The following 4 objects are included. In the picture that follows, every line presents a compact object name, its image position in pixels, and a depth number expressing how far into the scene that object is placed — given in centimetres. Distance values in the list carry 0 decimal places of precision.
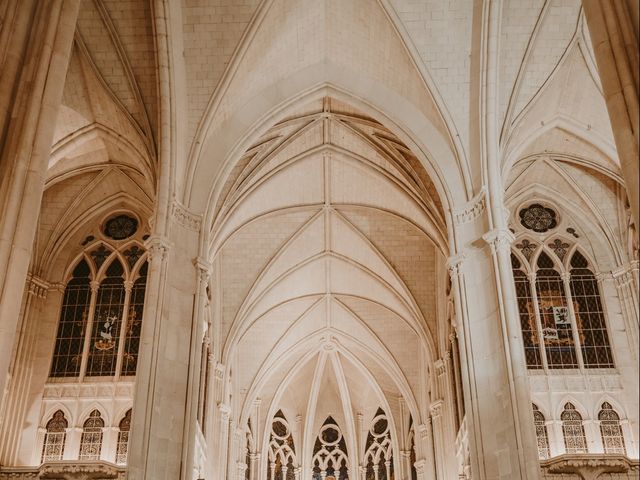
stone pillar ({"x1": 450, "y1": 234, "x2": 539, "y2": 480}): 1317
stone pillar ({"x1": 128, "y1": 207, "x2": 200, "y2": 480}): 1334
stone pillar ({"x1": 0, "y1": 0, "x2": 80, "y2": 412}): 793
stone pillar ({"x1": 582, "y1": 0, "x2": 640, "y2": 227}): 745
